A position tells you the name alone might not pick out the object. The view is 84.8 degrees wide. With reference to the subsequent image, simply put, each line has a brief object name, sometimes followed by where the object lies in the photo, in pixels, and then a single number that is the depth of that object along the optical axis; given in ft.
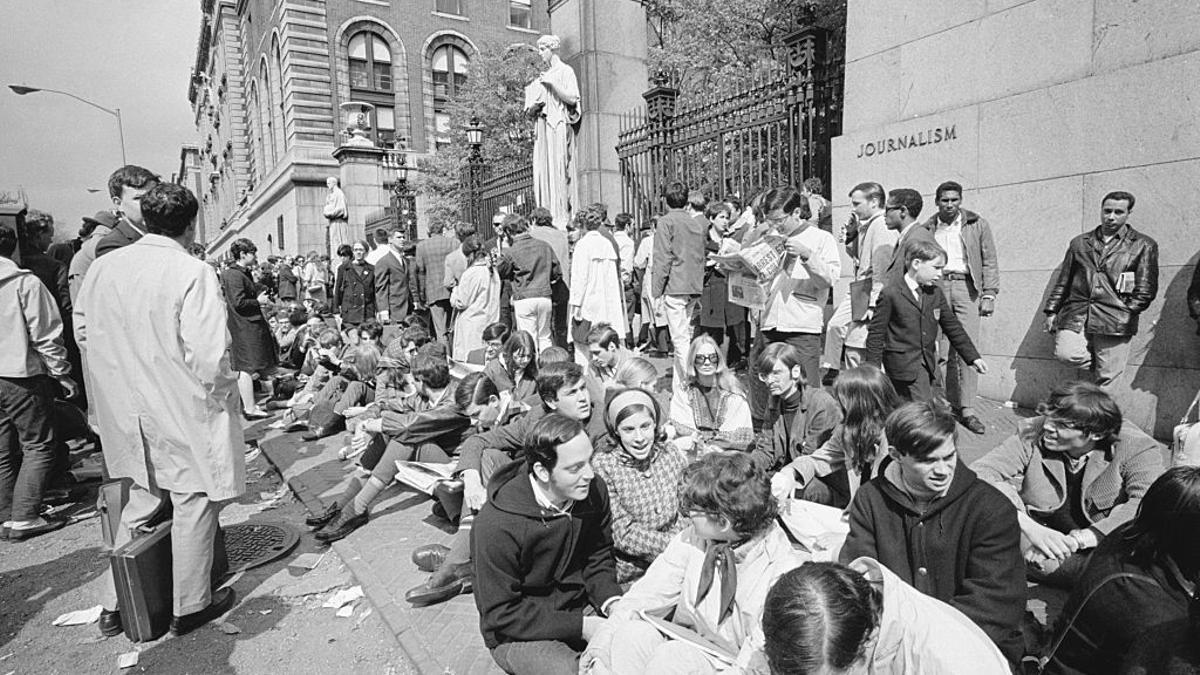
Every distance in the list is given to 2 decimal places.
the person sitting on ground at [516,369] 17.11
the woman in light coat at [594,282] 24.13
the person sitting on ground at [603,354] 17.89
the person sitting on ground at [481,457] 12.53
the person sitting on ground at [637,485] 11.05
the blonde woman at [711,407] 14.52
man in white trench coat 11.34
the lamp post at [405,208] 62.95
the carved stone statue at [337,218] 73.41
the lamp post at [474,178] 54.34
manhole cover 15.20
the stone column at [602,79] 38.45
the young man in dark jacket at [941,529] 7.71
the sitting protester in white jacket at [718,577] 7.91
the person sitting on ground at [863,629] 5.58
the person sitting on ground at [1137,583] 6.32
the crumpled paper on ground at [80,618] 12.92
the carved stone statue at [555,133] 36.99
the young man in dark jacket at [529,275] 25.16
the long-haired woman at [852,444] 11.59
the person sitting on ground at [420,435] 16.10
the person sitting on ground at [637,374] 14.75
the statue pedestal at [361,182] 77.97
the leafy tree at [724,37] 54.34
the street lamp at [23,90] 66.90
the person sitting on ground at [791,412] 13.30
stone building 92.32
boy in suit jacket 16.28
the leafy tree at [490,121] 83.66
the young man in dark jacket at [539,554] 8.96
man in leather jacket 16.61
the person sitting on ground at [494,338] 19.44
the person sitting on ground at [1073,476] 9.73
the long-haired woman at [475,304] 26.32
